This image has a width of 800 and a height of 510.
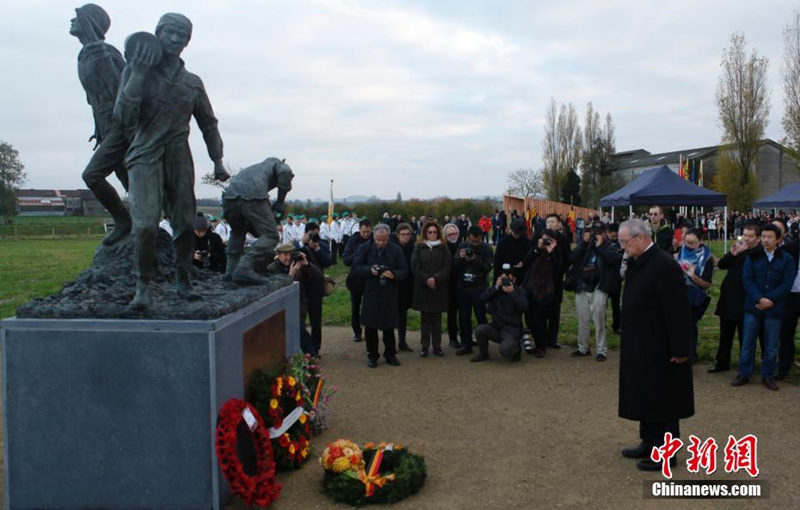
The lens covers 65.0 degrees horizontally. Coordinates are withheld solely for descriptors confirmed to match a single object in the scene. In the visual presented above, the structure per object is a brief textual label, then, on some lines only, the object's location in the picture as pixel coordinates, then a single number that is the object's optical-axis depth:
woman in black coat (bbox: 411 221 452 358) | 8.21
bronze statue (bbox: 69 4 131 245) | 5.05
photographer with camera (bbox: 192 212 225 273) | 8.38
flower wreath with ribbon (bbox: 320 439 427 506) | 4.17
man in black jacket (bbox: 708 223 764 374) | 6.89
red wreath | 3.84
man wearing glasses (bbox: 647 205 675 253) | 8.54
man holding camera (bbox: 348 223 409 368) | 7.69
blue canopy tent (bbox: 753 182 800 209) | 17.59
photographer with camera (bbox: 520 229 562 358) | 8.15
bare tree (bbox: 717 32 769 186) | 35.88
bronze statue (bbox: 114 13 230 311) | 4.18
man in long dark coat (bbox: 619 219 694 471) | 4.45
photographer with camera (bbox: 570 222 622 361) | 7.94
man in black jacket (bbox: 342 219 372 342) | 8.87
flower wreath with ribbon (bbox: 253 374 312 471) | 4.62
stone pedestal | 3.91
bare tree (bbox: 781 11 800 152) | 27.98
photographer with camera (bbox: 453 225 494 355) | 8.35
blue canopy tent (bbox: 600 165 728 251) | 12.05
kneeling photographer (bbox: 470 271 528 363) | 7.84
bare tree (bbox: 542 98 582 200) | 50.03
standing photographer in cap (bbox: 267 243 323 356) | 7.47
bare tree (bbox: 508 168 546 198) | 53.34
